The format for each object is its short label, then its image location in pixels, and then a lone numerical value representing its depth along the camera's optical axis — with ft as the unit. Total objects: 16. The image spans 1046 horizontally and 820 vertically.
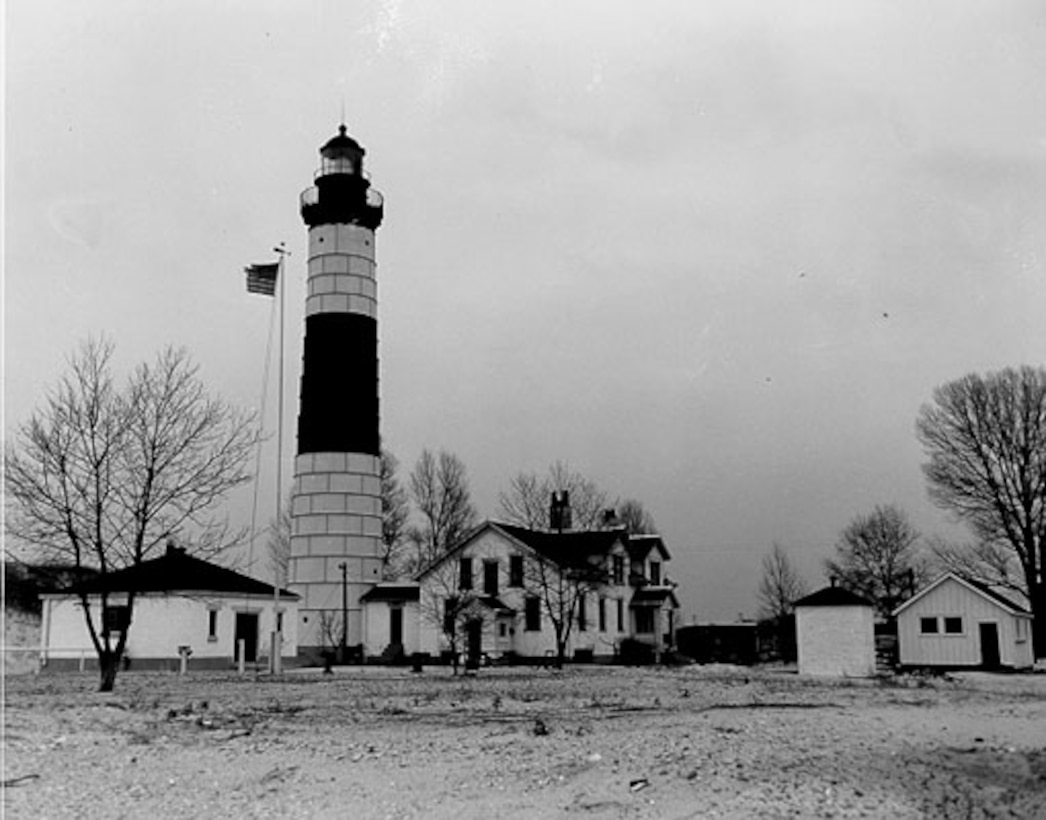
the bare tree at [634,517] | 286.25
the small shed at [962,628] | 141.69
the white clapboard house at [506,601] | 172.04
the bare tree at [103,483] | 82.64
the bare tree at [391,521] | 230.07
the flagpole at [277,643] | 130.41
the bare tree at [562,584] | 160.25
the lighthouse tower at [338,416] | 168.86
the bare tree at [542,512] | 188.03
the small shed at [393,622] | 180.65
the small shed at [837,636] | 121.19
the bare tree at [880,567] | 224.12
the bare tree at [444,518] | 233.76
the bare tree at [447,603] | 161.27
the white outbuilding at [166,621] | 142.82
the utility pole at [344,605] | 169.68
